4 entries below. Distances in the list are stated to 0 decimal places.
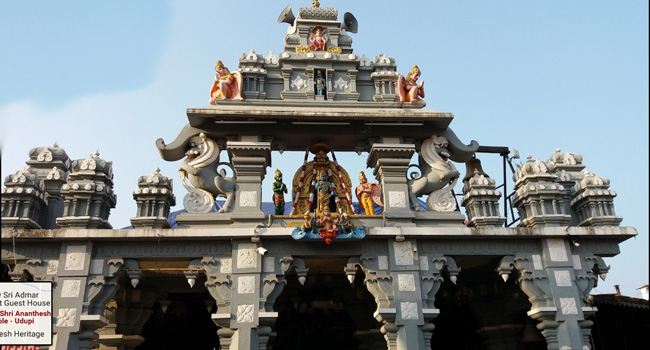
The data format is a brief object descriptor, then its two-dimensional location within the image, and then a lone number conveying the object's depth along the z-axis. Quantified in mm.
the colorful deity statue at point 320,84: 17516
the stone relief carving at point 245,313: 14120
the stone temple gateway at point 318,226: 14578
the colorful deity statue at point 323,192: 16062
